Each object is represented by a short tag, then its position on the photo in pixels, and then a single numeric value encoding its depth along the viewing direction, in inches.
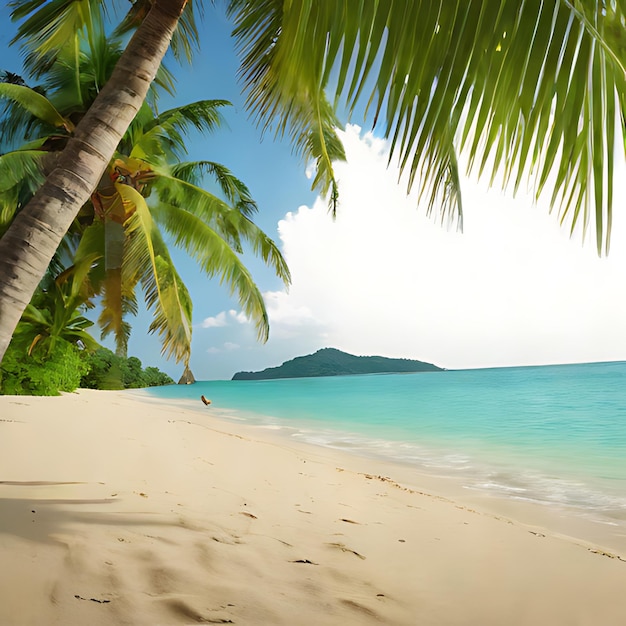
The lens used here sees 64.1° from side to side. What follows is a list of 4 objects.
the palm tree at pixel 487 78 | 36.7
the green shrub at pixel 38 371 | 350.3
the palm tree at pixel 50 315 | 336.8
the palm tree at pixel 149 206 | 218.7
